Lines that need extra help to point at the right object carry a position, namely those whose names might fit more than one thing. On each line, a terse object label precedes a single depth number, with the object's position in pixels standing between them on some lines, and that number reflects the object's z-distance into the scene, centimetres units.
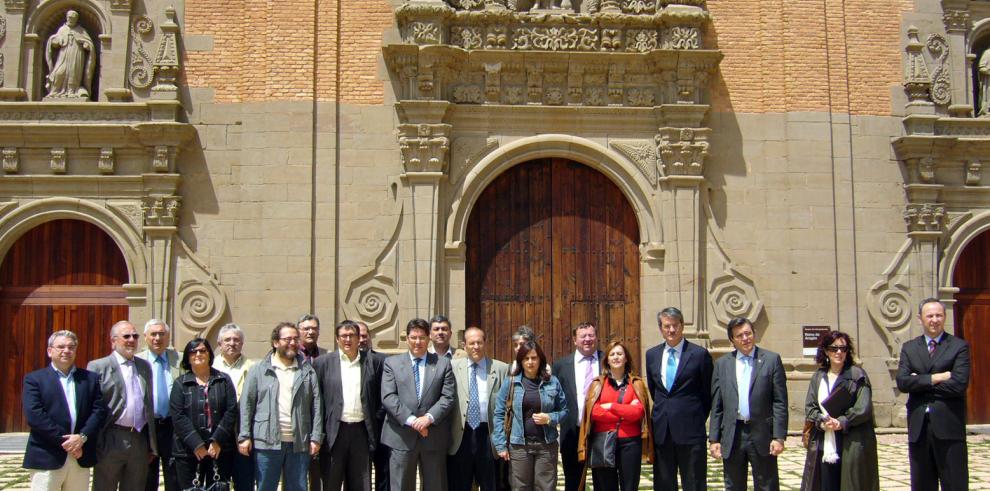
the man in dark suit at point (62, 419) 647
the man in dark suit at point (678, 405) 724
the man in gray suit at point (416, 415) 723
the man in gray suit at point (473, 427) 748
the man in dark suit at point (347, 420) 732
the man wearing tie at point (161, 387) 710
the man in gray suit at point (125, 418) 689
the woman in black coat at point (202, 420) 676
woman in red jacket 715
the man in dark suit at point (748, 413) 709
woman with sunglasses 684
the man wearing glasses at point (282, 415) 696
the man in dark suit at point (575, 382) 752
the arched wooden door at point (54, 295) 1255
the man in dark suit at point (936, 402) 705
